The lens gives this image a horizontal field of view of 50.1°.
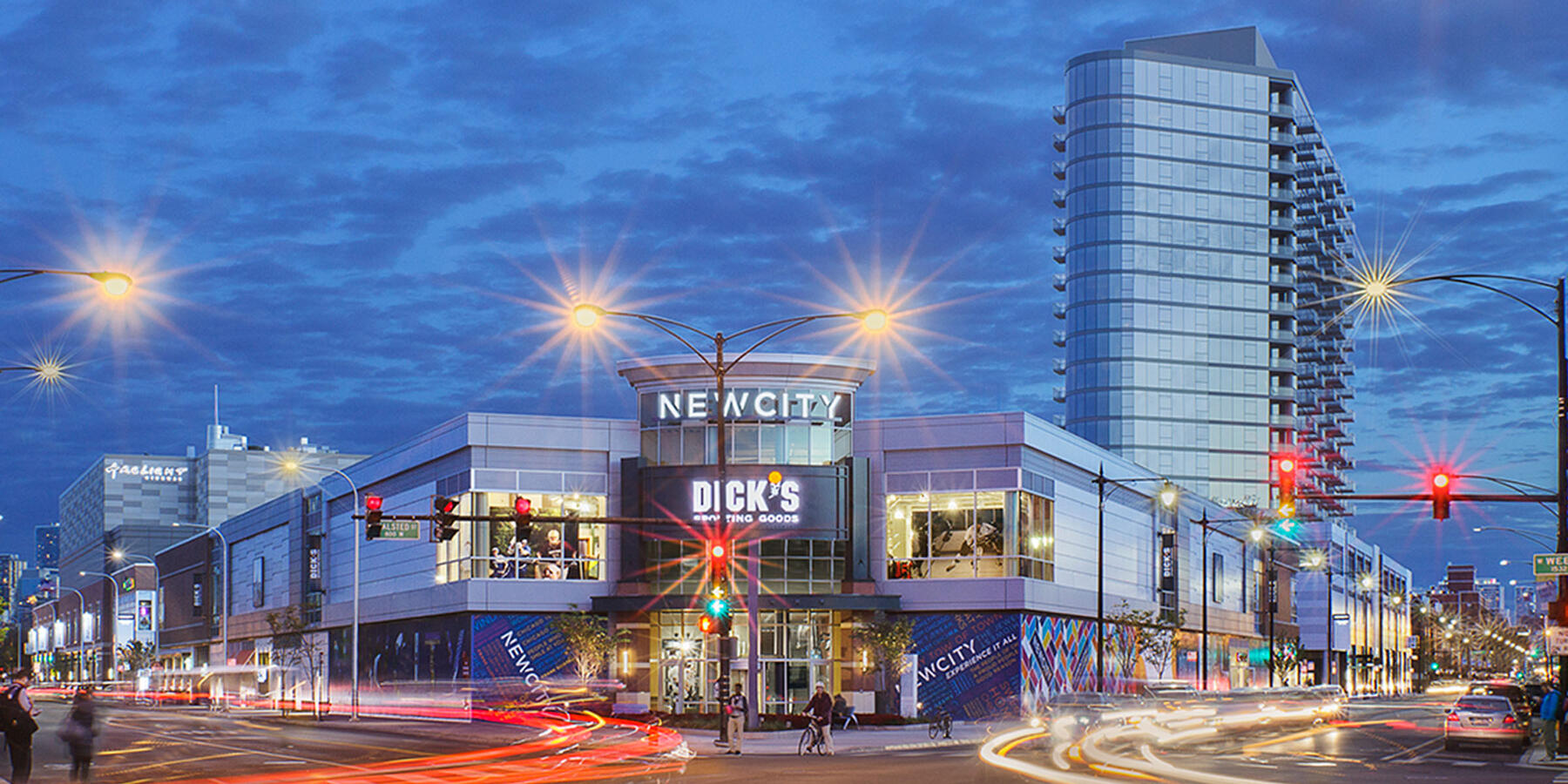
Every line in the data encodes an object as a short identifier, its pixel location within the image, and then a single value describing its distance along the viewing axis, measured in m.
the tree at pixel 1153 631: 78.04
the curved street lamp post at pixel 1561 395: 38.72
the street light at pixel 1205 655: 81.60
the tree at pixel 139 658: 146.25
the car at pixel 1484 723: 46.41
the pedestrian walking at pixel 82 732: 27.97
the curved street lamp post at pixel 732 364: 40.62
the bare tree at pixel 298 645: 88.00
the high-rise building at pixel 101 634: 187.99
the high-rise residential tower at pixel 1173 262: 181.62
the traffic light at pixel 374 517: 38.84
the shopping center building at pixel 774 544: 66.50
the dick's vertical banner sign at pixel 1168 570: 88.12
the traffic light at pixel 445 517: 38.59
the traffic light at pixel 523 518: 39.06
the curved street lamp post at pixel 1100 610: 64.50
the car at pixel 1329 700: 67.00
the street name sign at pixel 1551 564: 38.38
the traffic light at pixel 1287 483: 36.09
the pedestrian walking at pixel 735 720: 42.31
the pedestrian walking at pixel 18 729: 25.66
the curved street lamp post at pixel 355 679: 69.38
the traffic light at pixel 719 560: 43.53
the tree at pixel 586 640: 65.75
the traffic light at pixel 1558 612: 38.75
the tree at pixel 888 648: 65.06
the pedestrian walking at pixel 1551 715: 41.75
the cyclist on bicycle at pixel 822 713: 41.72
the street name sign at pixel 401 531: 48.50
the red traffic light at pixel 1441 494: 36.81
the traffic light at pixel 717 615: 42.62
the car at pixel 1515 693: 56.56
